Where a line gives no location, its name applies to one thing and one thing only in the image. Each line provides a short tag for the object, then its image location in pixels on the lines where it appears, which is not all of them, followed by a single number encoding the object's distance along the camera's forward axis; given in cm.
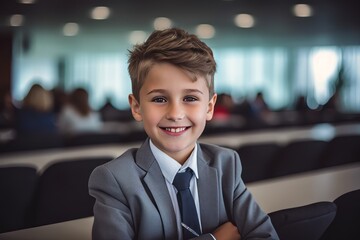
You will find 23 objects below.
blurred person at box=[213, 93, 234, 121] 795
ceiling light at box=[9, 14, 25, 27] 1065
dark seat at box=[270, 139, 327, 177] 339
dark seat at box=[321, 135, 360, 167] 372
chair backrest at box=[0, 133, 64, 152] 400
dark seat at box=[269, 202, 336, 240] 123
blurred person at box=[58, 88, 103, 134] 566
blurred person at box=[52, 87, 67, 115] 923
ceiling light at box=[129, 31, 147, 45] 1322
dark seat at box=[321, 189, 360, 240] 141
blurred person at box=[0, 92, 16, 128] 666
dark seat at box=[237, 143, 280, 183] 326
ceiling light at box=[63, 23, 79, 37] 1190
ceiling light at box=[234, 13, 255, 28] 1042
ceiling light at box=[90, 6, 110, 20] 936
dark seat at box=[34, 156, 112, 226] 240
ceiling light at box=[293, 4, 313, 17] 902
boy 117
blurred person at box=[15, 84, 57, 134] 531
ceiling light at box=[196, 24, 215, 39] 1184
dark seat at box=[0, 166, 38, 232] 230
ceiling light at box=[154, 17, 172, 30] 1057
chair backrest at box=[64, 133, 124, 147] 414
